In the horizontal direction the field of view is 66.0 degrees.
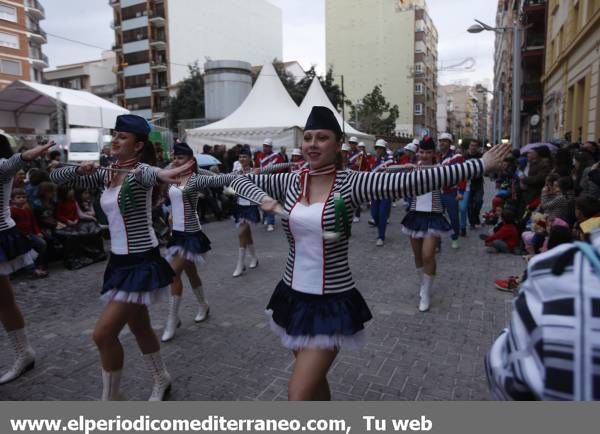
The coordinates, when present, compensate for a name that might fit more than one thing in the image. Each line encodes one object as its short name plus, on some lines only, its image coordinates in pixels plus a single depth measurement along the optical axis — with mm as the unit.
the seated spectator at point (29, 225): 7465
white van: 24328
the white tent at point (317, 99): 23422
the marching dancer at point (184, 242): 5039
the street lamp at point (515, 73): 15281
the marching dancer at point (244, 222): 7695
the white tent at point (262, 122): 20328
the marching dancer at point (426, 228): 5840
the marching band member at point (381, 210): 9742
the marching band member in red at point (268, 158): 11249
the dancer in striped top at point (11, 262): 3978
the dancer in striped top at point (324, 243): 2486
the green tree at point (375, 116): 44750
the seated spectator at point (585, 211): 5573
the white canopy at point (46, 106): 18172
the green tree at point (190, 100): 44312
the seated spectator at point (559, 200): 6930
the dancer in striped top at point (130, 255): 3223
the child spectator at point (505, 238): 8914
